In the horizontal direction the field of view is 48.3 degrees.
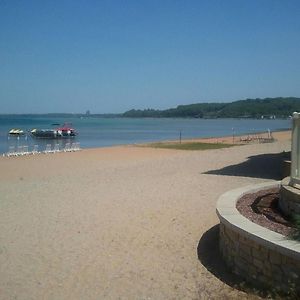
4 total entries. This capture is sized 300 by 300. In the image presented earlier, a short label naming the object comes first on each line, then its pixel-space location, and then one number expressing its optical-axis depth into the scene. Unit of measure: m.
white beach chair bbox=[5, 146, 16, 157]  22.80
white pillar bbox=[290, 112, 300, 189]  4.91
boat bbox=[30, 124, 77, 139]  46.45
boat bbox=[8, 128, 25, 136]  49.78
